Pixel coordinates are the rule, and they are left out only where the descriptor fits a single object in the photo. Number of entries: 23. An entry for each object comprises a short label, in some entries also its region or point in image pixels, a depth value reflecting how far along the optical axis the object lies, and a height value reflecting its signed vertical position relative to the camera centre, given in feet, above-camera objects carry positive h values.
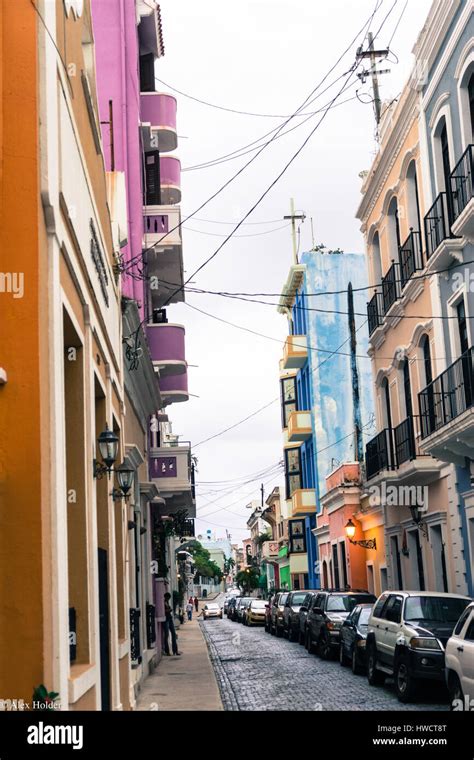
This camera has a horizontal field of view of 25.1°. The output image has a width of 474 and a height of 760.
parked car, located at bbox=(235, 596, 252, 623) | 183.01 -2.13
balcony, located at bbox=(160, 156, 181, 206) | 95.61 +37.11
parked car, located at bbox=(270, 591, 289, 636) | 123.54 -2.30
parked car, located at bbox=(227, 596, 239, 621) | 211.45 -2.84
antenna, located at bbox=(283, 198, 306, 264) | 168.58 +58.72
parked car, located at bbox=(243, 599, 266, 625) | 168.14 -2.91
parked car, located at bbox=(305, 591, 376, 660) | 80.74 -2.00
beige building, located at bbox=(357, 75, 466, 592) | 78.07 +18.11
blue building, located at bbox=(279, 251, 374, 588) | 153.89 +31.37
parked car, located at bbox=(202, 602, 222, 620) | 249.96 -3.44
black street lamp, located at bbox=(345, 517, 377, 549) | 106.63 +4.93
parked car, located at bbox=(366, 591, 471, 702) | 49.58 -2.38
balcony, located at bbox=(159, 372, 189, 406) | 93.09 +18.24
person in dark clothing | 91.71 -2.70
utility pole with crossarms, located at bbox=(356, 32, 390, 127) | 97.49 +48.09
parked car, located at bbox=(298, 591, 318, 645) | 100.11 -2.22
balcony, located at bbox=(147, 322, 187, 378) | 84.02 +19.79
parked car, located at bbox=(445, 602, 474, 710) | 36.45 -2.74
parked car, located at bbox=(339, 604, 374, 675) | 65.72 -2.89
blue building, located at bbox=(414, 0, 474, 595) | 64.28 +21.68
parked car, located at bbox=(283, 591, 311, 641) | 111.24 -2.23
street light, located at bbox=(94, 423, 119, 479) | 36.52 +5.16
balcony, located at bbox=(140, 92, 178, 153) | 94.79 +42.68
